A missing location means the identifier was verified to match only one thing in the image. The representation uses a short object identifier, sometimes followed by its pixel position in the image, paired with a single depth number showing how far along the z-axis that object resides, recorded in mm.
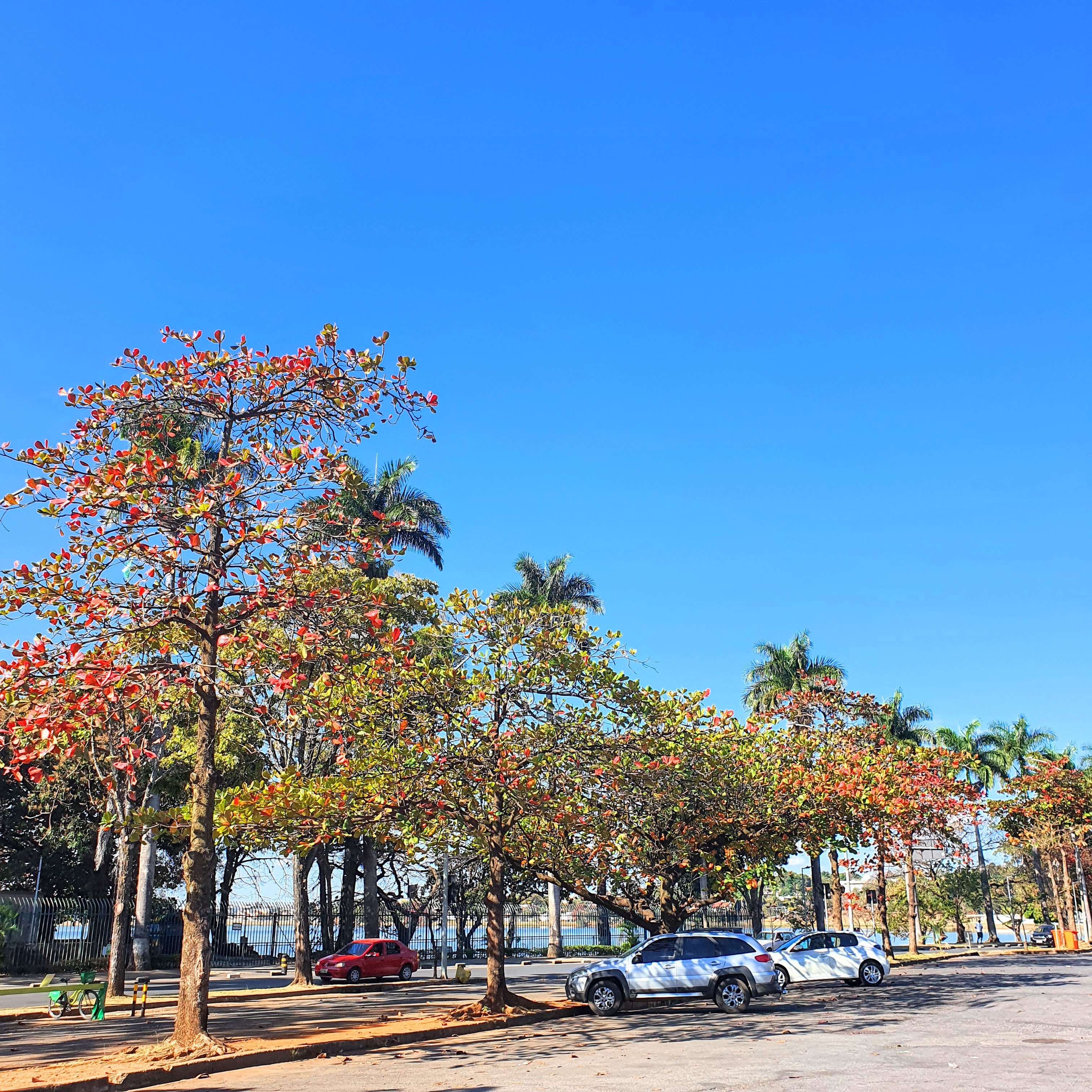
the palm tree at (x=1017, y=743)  56094
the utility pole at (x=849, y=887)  32828
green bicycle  18625
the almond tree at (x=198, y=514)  12508
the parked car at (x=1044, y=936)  55312
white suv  20016
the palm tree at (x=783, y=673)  44344
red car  30859
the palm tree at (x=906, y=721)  49688
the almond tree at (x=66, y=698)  11633
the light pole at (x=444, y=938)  32969
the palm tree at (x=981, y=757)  53875
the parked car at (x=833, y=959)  25688
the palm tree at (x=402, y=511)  34625
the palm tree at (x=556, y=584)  44375
